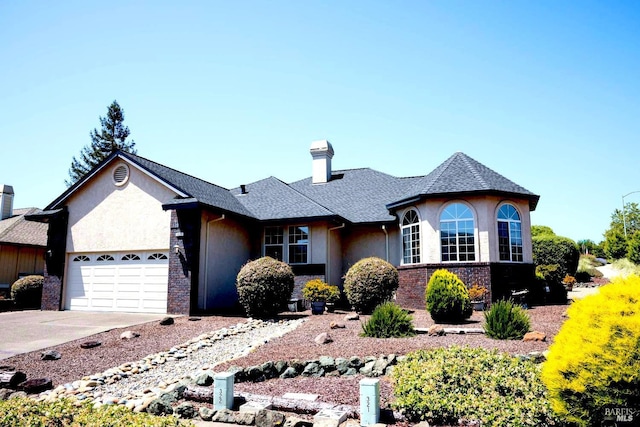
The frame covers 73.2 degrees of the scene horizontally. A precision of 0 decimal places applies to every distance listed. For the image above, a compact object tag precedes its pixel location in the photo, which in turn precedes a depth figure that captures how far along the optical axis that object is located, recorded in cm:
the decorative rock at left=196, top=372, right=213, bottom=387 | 691
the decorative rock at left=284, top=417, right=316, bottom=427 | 519
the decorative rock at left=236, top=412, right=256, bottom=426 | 547
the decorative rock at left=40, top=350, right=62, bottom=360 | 920
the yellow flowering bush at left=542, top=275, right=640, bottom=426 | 411
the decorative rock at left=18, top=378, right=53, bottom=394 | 734
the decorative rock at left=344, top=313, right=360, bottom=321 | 1259
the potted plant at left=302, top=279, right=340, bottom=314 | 1457
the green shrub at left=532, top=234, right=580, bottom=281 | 2202
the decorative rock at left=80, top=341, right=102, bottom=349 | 1009
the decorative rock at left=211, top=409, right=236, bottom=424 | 558
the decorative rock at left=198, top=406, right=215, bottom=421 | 572
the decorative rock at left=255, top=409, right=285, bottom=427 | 529
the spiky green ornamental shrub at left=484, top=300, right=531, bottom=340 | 904
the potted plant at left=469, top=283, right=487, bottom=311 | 1386
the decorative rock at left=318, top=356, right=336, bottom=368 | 743
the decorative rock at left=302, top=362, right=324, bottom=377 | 730
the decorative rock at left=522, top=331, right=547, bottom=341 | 854
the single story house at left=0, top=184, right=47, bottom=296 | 2214
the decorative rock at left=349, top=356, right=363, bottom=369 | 742
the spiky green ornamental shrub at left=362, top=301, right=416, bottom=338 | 984
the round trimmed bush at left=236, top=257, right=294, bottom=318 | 1338
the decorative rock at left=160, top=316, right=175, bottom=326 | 1262
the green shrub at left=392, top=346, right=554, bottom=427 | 475
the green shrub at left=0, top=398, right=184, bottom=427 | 453
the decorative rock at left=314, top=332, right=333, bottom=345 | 949
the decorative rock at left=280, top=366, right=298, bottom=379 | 736
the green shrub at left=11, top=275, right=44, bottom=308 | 1847
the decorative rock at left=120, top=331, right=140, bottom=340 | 1089
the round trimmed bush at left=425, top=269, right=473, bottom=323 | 1131
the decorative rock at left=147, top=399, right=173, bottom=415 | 602
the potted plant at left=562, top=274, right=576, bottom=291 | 1982
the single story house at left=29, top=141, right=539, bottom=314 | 1489
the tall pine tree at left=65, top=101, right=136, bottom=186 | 3919
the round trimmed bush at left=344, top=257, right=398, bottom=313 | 1395
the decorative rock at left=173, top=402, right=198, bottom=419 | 585
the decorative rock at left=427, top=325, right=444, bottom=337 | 970
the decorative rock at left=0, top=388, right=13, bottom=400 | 712
